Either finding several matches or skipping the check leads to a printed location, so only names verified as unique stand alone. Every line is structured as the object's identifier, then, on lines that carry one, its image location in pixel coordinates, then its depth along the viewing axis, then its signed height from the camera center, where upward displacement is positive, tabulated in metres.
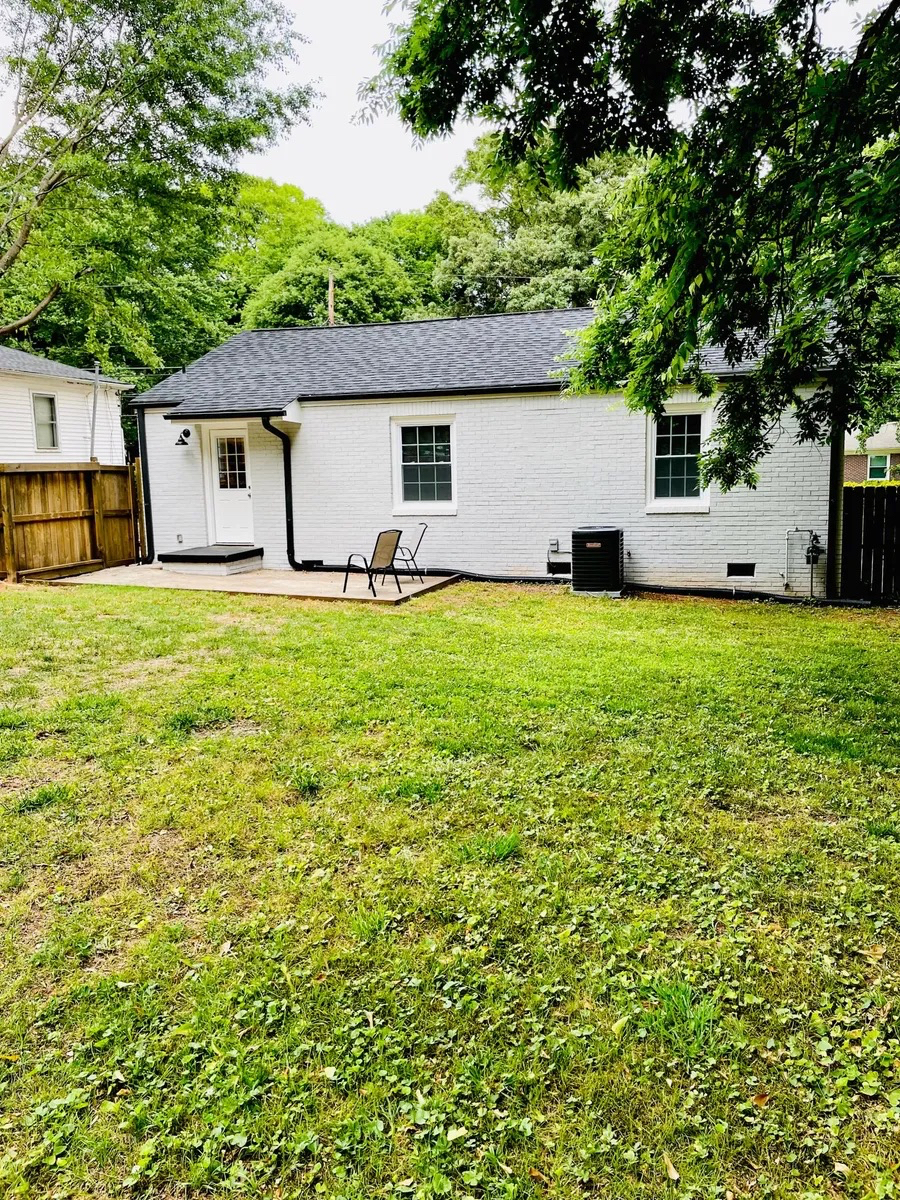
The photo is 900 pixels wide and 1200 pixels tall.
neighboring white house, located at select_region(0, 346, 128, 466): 20.11 +3.31
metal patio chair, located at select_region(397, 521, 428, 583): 12.05 -0.54
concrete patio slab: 10.23 -0.85
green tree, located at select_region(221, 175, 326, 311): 12.54 +11.35
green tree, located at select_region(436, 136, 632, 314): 24.11 +8.91
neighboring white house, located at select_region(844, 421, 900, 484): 31.11 +2.30
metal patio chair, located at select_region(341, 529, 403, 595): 10.29 -0.42
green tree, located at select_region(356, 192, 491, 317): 28.70 +11.50
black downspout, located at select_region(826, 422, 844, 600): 10.32 -0.04
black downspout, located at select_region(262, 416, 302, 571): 12.77 +0.49
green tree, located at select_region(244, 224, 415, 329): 26.41 +8.35
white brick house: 10.95 +0.89
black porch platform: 12.32 -0.46
